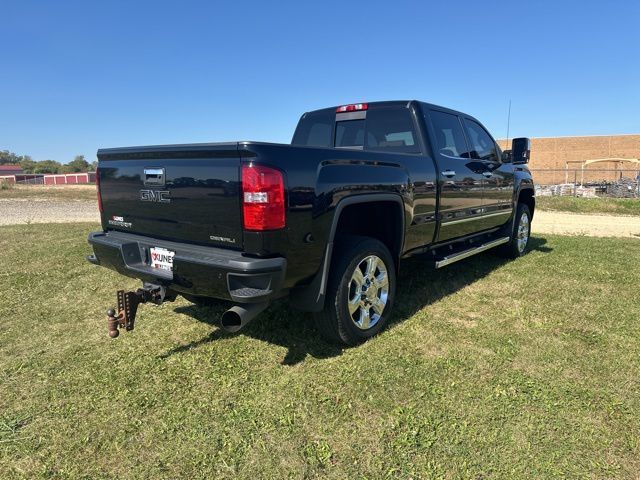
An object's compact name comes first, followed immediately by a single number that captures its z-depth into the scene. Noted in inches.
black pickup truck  106.5
